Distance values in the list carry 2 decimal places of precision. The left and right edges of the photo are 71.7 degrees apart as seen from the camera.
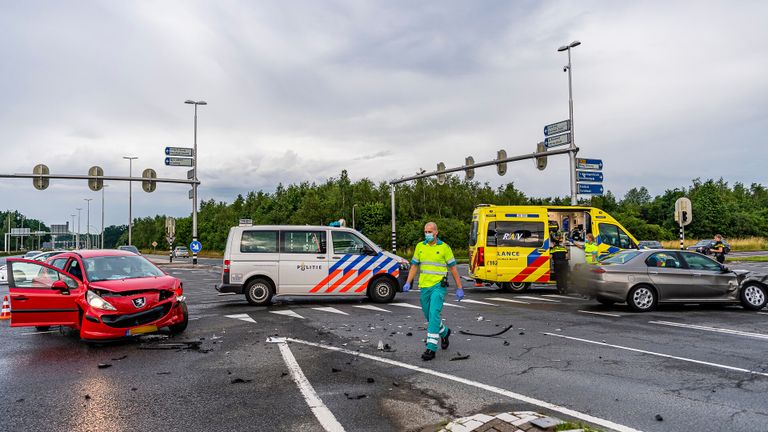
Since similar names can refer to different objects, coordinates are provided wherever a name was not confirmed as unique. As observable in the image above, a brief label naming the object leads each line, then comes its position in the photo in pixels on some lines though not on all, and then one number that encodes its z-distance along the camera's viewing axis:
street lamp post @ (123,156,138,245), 59.32
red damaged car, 7.86
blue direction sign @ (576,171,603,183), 23.22
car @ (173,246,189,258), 65.81
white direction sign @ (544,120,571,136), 23.09
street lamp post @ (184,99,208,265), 31.89
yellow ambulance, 16.16
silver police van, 13.28
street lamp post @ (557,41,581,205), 22.98
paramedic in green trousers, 6.93
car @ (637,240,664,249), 39.02
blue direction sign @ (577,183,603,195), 23.17
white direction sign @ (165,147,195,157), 30.91
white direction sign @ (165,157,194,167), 30.69
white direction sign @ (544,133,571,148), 23.05
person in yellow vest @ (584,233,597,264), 14.74
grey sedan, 11.70
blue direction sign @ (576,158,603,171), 23.17
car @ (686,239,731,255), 34.19
